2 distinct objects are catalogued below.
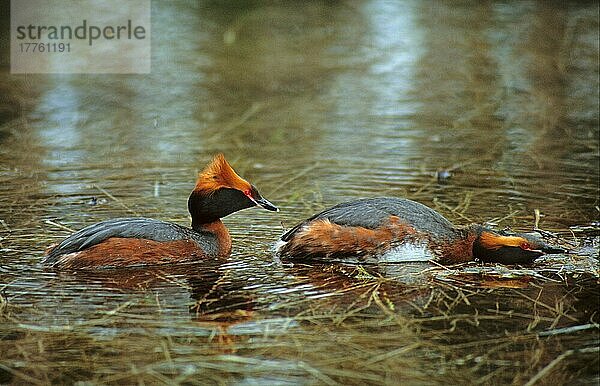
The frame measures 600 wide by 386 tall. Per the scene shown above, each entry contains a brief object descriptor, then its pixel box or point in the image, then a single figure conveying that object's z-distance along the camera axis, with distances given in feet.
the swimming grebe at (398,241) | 46.62
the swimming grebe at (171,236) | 45.44
